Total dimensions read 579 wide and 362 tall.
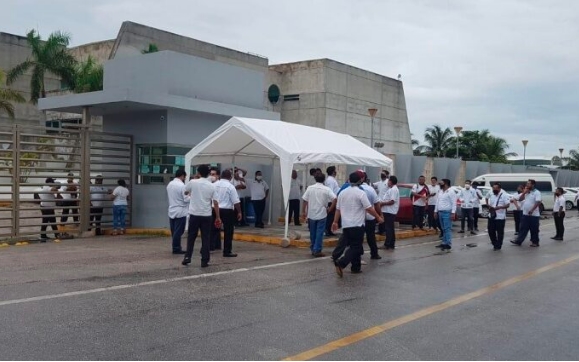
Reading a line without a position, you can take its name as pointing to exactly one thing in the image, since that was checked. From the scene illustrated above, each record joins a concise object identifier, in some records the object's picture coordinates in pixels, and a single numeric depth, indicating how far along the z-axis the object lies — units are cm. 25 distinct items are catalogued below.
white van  2967
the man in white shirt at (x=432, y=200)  1841
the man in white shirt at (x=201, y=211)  1051
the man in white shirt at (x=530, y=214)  1535
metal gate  1380
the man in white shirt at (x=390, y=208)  1388
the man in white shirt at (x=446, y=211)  1405
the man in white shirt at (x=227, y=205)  1195
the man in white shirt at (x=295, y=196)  1811
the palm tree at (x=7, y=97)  3244
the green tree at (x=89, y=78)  3791
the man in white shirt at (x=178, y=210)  1241
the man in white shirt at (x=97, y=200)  1573
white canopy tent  1359
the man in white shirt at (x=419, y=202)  1820
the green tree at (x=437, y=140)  6372
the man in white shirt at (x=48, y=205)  1452
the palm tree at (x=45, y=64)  3997
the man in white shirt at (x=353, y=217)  1012
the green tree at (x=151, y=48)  3569
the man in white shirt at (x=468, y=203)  1897
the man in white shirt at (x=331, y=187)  1483
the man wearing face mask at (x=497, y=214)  1477
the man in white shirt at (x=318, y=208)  1241
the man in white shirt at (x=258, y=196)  1791
